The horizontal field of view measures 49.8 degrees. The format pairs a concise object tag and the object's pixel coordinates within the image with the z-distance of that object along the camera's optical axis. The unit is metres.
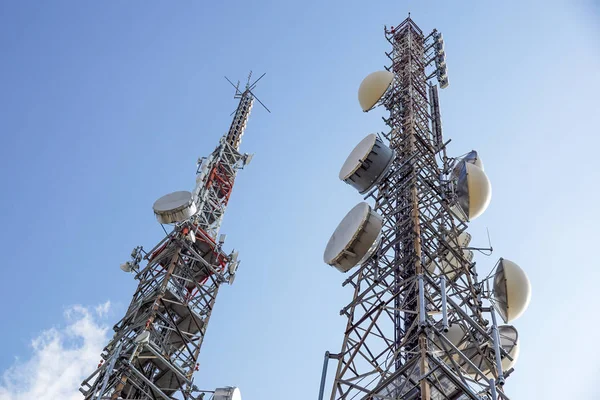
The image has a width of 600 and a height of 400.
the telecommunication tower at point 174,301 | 23.61
